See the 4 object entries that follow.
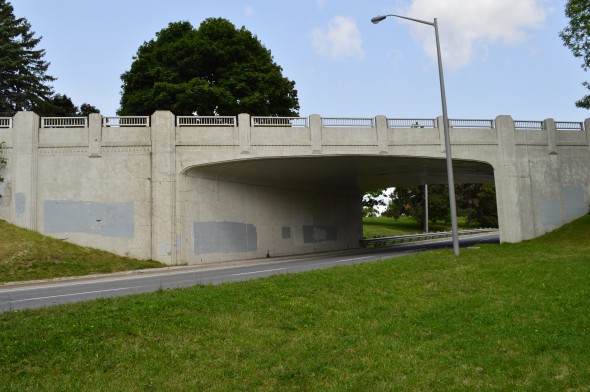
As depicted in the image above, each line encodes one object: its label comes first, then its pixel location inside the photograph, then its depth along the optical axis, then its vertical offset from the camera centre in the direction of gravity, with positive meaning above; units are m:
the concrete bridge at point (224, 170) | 24.58 +3.35
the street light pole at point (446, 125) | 19.02 +3.91
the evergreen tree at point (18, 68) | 46.69 +16.80
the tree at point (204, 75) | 38.22 +13.03
